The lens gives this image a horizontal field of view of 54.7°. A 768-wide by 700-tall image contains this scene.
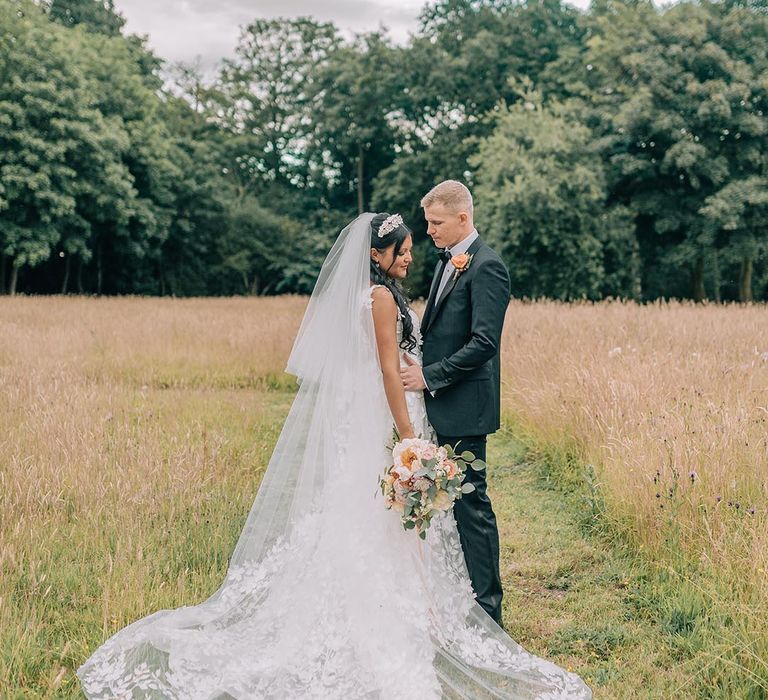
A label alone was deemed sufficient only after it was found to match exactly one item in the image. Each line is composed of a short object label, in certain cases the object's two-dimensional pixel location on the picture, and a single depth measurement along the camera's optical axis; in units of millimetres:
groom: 3672
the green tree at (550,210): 26844
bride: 3234
